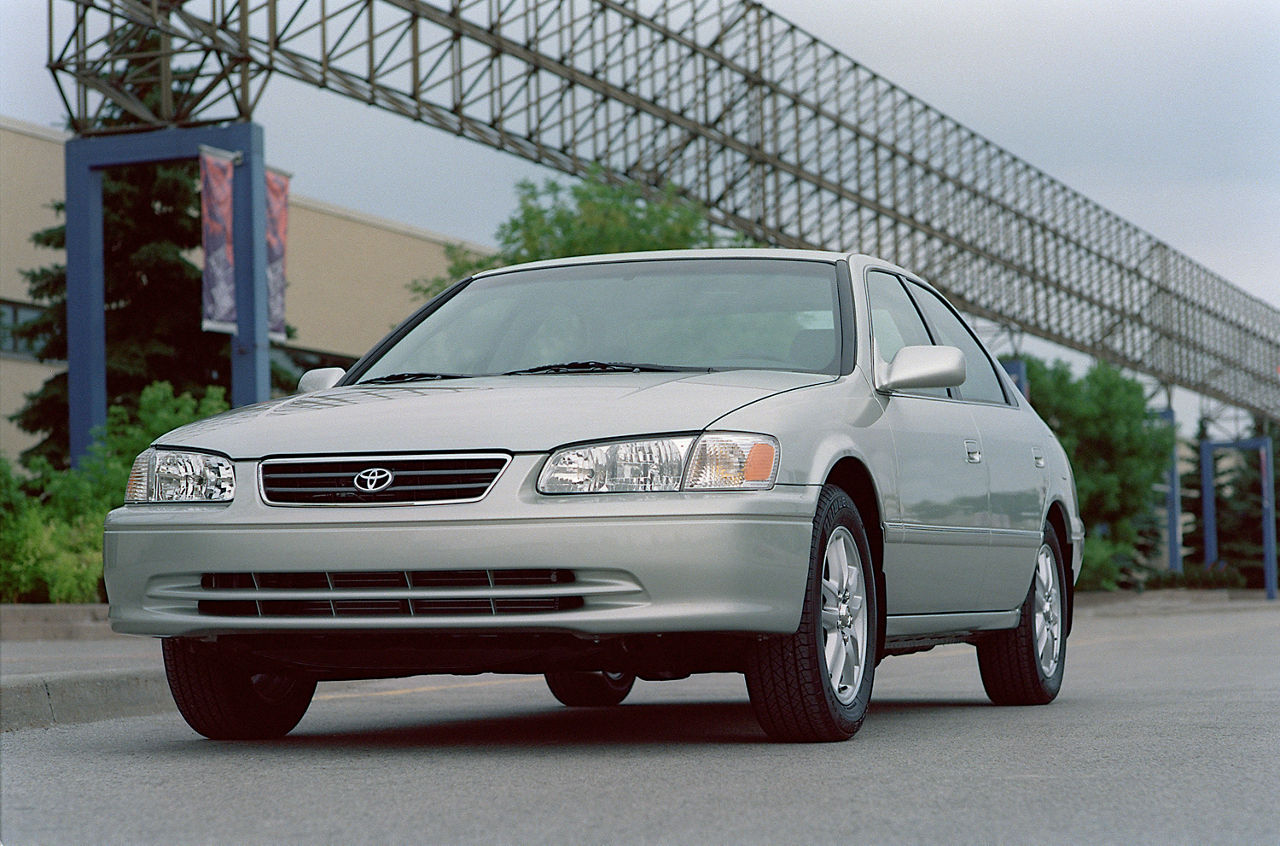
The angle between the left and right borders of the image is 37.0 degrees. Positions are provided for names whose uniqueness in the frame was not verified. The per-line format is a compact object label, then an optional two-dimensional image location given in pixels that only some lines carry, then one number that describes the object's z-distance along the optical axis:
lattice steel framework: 24.70
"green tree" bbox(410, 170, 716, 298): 28.86
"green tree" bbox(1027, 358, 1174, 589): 52.34
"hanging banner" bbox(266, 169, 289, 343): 23.91
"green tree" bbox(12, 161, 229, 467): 33.75
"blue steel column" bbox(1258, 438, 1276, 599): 64.94
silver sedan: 5.48
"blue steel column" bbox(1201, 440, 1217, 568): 70.88
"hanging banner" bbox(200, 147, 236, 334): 22.89
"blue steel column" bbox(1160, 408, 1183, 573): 65.19
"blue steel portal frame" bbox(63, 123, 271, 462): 23.33
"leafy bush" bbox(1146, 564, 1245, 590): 63.19
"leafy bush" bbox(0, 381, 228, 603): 18.56
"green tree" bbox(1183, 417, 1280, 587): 83.31
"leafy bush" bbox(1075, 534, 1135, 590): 48.19
